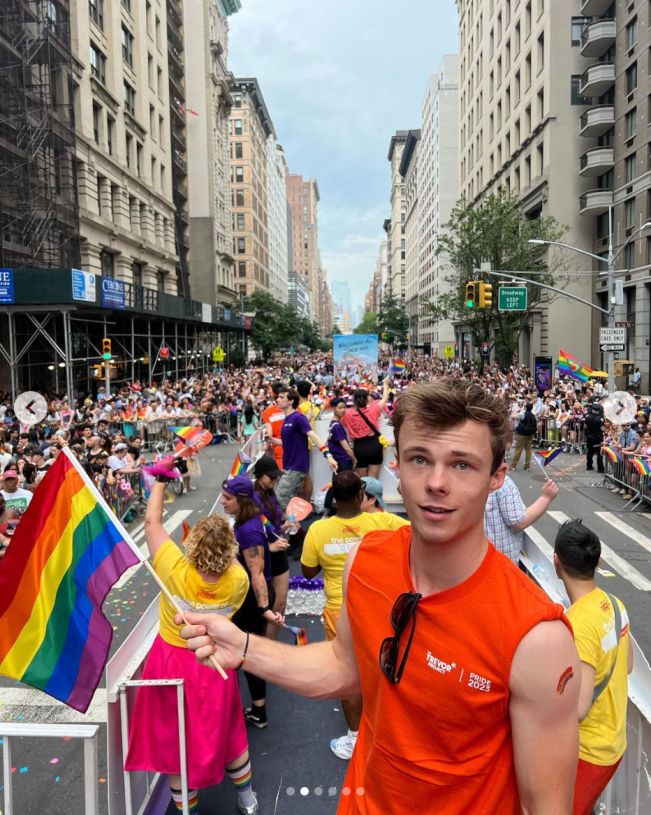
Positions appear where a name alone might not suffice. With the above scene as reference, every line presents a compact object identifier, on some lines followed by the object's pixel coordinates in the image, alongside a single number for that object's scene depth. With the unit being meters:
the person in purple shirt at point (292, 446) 8.87
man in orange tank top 1.56
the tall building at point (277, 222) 118.69
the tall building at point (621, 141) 33.44
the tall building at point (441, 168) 86.56
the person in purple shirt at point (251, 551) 4.67
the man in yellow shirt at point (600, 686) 2.68
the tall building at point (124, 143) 31.41
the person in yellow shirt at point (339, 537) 4.42
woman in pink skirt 3.48
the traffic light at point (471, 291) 23.11
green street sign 27.19
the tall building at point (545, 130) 39.28
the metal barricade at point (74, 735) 2.75
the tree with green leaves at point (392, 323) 117.25
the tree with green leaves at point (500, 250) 34.84
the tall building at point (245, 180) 89.62
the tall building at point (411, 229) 118.94
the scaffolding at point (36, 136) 24.81
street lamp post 21.88
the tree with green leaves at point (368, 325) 164.00
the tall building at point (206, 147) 57.50
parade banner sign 24.59
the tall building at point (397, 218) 150.75
